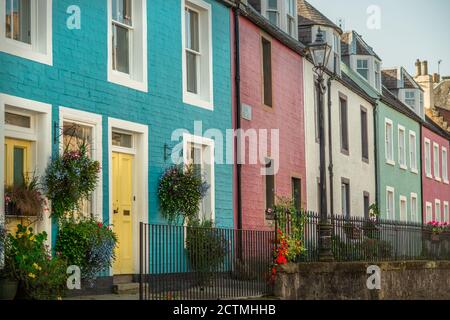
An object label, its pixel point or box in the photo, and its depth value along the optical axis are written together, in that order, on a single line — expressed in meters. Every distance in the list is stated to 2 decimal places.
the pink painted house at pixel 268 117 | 22.20
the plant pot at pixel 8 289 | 13.03
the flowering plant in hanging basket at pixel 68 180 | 14.82
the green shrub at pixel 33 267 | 13.34
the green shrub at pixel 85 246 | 14.99
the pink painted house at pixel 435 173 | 42.62
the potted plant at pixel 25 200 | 14.15
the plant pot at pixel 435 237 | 24.78
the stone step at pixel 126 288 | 16.16
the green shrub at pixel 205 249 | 15.24
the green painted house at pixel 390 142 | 35.31
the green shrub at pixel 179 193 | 18.11
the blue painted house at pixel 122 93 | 14.75
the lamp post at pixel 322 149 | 18.75
